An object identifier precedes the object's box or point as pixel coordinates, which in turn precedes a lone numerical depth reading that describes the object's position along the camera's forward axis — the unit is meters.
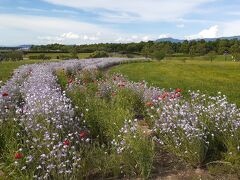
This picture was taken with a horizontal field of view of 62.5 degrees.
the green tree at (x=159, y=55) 36.80
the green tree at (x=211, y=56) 39.57
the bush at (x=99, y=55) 34.88
